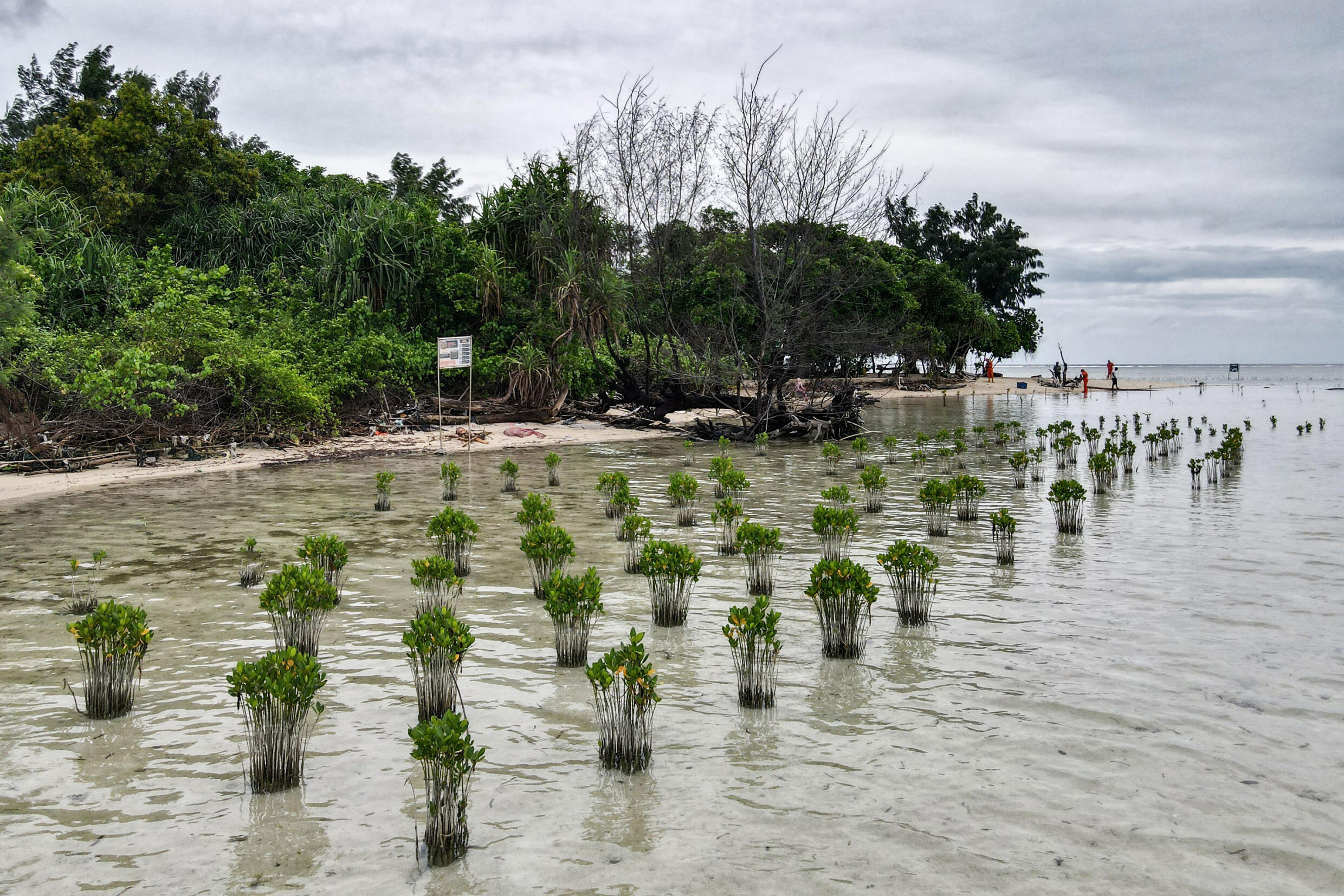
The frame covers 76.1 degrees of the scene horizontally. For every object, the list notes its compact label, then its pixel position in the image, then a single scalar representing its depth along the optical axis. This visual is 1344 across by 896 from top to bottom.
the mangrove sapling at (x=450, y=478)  13.38
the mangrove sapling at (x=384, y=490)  12.61
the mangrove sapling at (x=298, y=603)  6.23
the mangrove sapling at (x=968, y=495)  11.84
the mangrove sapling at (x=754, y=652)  5.49
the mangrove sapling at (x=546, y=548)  7.89
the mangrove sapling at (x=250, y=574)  8.27
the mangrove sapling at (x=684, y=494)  11.66
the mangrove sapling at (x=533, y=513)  9.27
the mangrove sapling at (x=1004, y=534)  9.51
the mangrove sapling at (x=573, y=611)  6.06
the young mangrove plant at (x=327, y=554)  7.71
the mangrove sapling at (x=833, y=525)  8.93
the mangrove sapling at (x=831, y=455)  17.22
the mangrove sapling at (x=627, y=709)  4.63
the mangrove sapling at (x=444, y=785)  3.82
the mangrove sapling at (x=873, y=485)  12.77
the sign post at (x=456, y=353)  19.14
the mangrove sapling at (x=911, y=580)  7.27
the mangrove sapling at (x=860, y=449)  17.65
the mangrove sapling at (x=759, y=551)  7.99
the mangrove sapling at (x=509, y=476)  13.89
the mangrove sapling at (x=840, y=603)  6.35
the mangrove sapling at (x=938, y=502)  10.91
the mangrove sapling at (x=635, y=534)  9.07
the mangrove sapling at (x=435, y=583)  7.06
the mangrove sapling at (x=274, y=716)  4.40
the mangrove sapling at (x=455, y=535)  8.77
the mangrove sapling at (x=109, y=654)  5.22
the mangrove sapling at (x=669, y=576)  7.13
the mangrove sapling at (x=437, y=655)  5.17
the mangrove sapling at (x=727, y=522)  9.84
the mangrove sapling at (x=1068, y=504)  11.11
